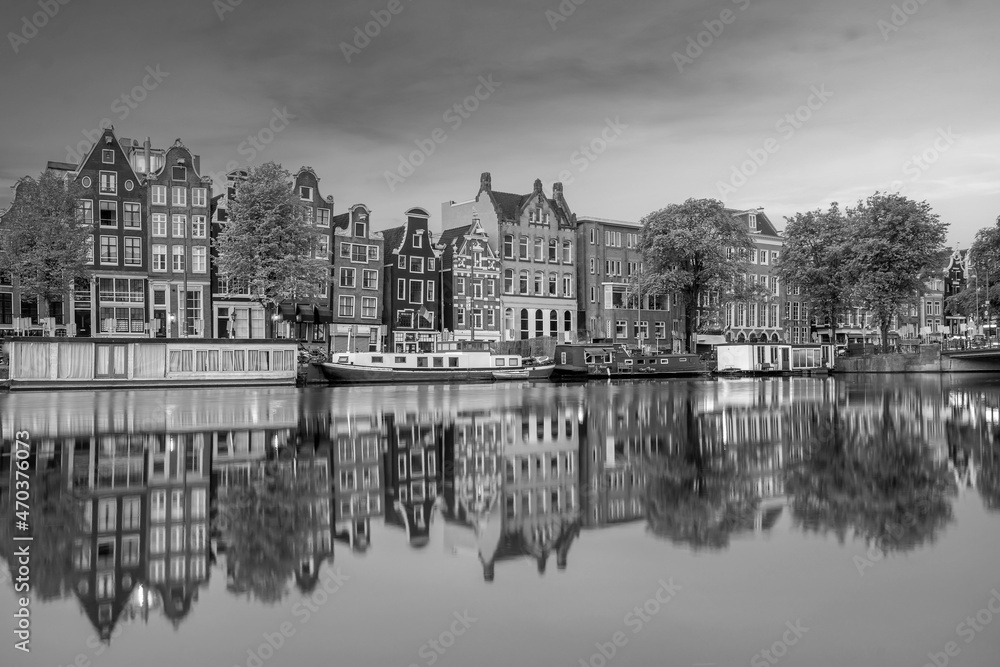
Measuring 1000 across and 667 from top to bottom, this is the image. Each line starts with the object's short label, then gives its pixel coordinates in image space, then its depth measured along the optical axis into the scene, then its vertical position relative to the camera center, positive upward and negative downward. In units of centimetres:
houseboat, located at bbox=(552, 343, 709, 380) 7812 -293
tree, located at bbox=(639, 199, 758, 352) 8838 +788
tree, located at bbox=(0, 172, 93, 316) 6144 +702
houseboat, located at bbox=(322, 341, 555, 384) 6650 -263
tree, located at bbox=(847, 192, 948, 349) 8288 +688
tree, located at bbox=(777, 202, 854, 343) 8862 +704
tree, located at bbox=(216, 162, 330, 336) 6400 +706
